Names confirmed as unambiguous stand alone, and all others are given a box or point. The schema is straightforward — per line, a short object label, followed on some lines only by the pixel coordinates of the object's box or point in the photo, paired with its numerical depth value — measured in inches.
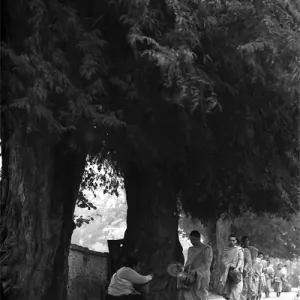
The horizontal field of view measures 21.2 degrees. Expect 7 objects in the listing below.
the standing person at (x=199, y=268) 514.9
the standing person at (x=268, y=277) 1226.8
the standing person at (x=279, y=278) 1375.5
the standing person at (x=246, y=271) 709.3
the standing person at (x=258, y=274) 795.7
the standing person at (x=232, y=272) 652.1
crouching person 431.5
